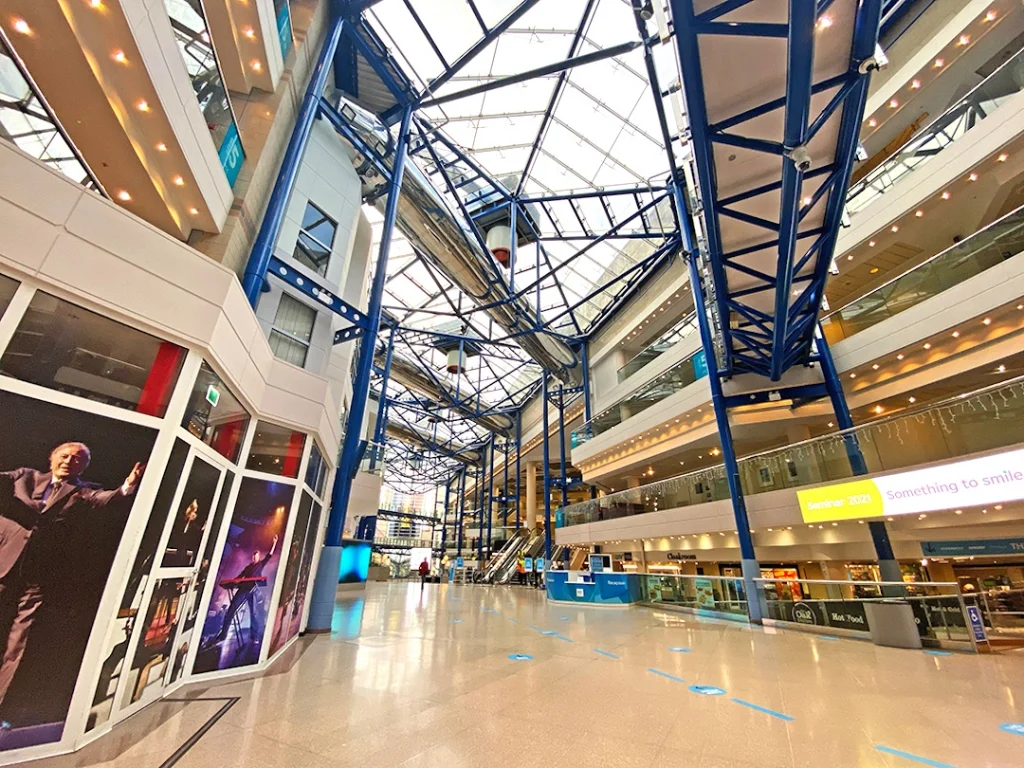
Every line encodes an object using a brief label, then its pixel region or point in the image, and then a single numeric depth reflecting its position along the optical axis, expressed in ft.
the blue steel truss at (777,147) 14.74
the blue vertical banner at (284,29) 25.41
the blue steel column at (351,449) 28.40
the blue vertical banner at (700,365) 52.70
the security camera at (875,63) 15.23
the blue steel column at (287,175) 23.04
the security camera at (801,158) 17.06
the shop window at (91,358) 10.53
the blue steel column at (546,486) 81.41
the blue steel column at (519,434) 119.40
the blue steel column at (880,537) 34.09
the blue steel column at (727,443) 36.96
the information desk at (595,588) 49.57
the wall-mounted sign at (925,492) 25.23
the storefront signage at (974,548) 34.50
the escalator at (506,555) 99.88
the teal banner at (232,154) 21.21
